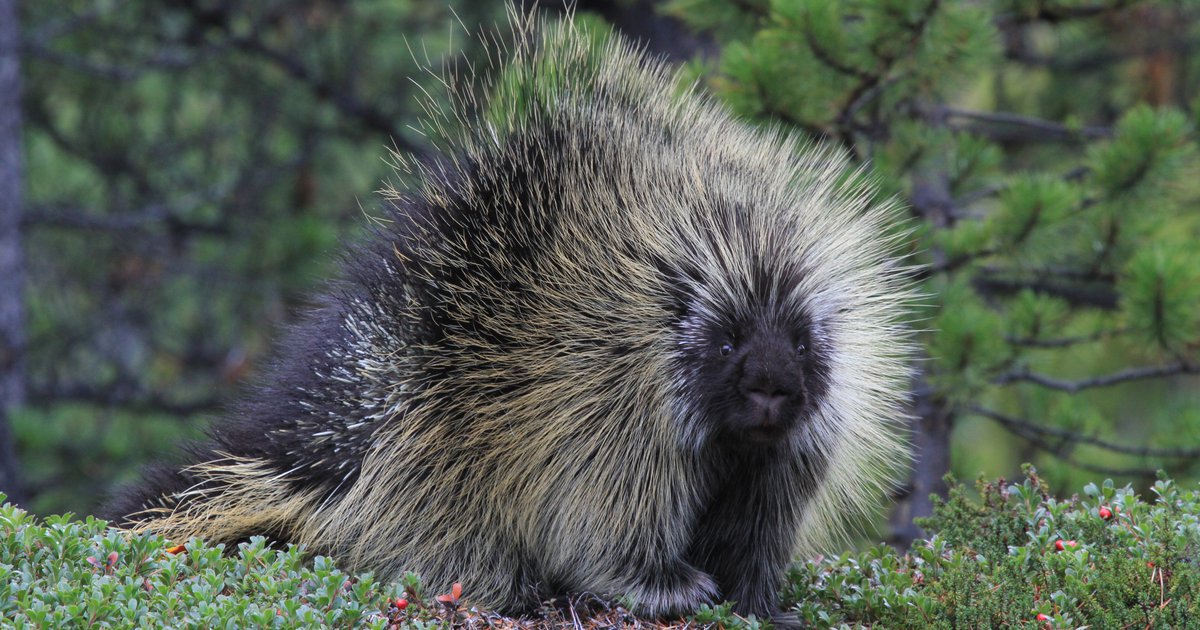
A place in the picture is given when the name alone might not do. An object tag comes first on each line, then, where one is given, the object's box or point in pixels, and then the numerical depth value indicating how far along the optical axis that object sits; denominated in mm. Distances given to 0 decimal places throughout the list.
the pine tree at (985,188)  11484
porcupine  8047
